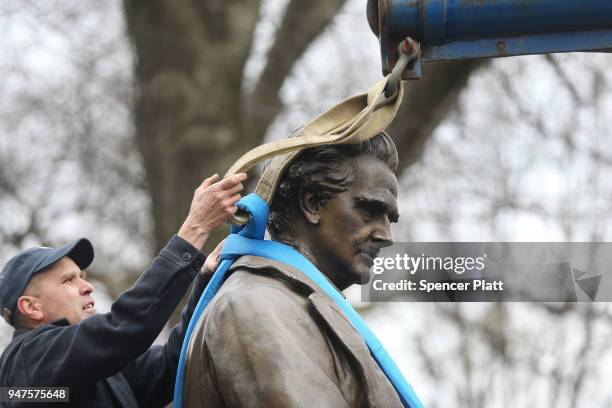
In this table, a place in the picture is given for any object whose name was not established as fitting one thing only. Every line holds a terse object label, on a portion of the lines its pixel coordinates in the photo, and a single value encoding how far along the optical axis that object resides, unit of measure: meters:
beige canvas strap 7.03
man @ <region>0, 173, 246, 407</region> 7.64
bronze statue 6.35
